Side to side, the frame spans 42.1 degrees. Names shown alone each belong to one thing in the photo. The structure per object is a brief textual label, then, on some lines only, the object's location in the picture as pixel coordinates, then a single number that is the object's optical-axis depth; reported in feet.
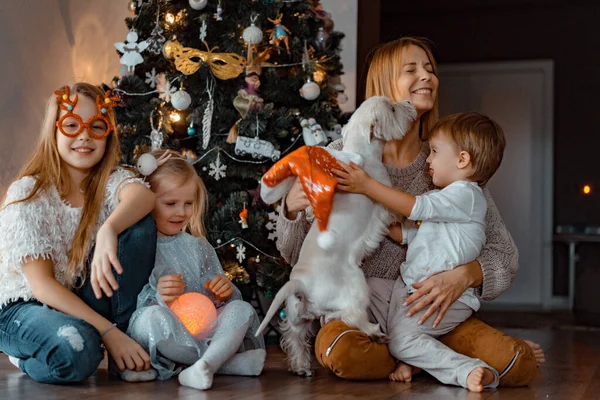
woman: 6.95
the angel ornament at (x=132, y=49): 10.18
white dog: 6.59
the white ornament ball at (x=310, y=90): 10.11
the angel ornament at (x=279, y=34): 10.07
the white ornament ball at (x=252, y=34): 9.95
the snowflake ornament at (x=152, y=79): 10.62
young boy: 6.68
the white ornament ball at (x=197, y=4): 10.24
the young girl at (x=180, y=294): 6.54
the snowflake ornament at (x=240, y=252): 10.12
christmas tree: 10.15
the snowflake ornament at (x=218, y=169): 10.14
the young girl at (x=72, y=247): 6.30
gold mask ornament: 10.16
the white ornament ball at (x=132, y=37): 10.22
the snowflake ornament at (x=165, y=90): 10.36
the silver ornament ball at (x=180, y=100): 9.96
